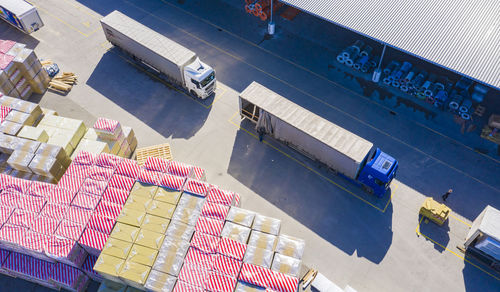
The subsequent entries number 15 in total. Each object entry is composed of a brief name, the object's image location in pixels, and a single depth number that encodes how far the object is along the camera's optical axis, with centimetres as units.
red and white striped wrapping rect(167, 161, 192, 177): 2278
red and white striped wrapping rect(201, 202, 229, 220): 2122
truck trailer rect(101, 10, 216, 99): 3027
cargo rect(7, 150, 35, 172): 2312
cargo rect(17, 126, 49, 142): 2488
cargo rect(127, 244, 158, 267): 1964
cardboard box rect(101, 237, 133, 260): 1975
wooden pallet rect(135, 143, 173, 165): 2745
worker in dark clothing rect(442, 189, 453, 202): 2497
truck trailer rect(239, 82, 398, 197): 2455
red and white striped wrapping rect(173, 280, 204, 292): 1884
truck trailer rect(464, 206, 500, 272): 2169
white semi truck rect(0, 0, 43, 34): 3497
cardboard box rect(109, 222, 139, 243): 2028
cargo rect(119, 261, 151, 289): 1906
